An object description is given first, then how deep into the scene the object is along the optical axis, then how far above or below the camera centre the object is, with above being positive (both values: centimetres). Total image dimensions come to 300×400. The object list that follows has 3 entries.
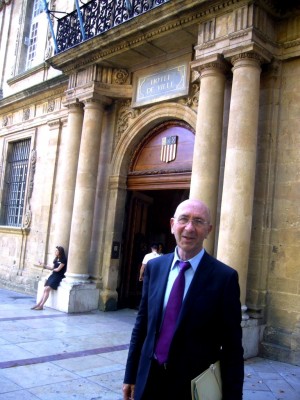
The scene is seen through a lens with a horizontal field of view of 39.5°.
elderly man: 224 -45
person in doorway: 853 -34
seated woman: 893 -102
